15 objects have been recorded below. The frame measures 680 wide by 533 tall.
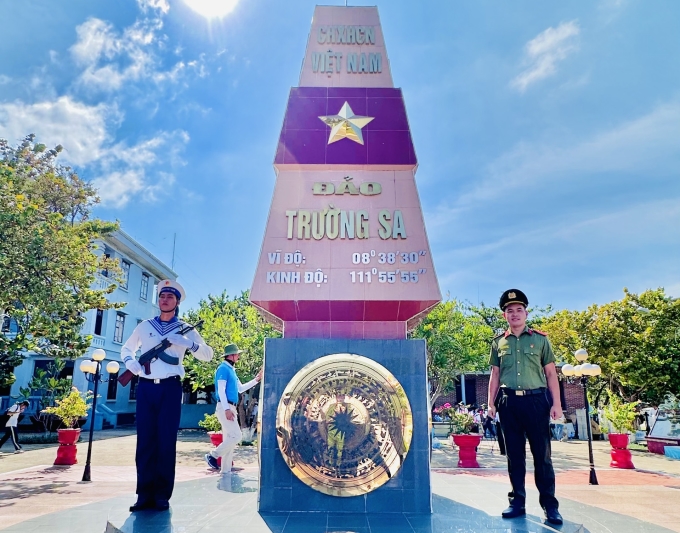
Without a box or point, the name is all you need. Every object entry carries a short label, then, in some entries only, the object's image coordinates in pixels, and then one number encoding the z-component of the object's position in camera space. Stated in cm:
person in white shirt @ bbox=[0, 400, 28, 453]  1425
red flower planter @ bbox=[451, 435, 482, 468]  1189
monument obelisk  480
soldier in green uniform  427
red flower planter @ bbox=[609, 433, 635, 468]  1238
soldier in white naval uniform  441
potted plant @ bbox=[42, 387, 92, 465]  1169
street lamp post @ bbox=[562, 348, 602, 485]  1127
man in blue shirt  709
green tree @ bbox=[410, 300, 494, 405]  1673
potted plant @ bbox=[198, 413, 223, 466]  1240
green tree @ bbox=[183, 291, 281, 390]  1570
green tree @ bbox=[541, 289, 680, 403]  1848
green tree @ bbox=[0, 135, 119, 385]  950
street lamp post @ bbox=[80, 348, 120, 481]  1070
